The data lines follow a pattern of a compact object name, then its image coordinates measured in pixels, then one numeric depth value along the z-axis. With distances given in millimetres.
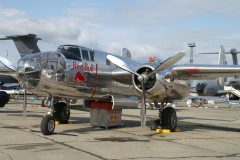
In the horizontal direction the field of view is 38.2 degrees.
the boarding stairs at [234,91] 58438
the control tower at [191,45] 83575
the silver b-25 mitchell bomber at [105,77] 12023
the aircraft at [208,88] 52466
